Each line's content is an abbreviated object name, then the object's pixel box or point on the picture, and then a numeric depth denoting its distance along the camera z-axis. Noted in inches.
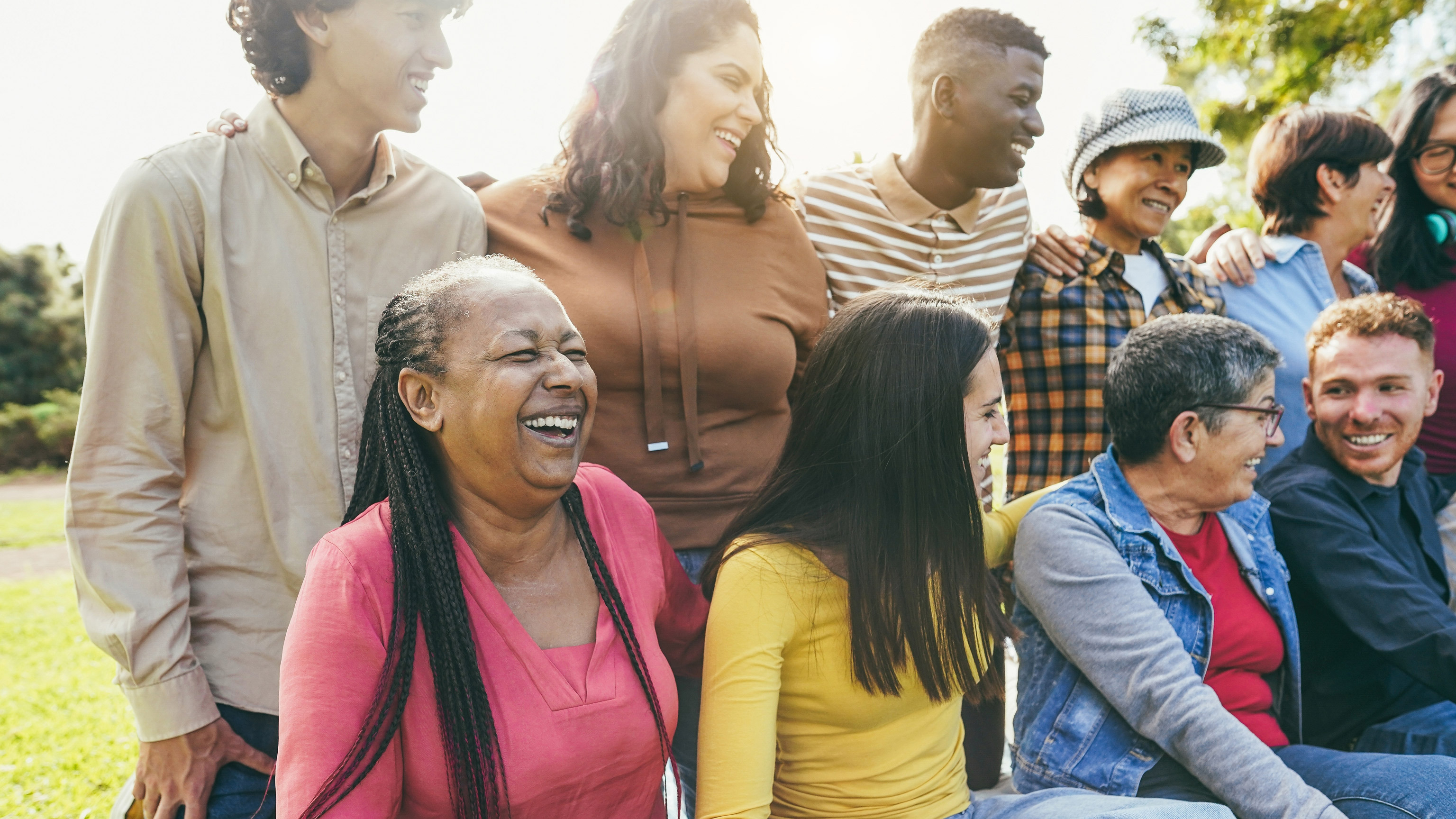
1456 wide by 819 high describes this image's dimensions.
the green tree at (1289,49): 377.1
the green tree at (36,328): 913.5
